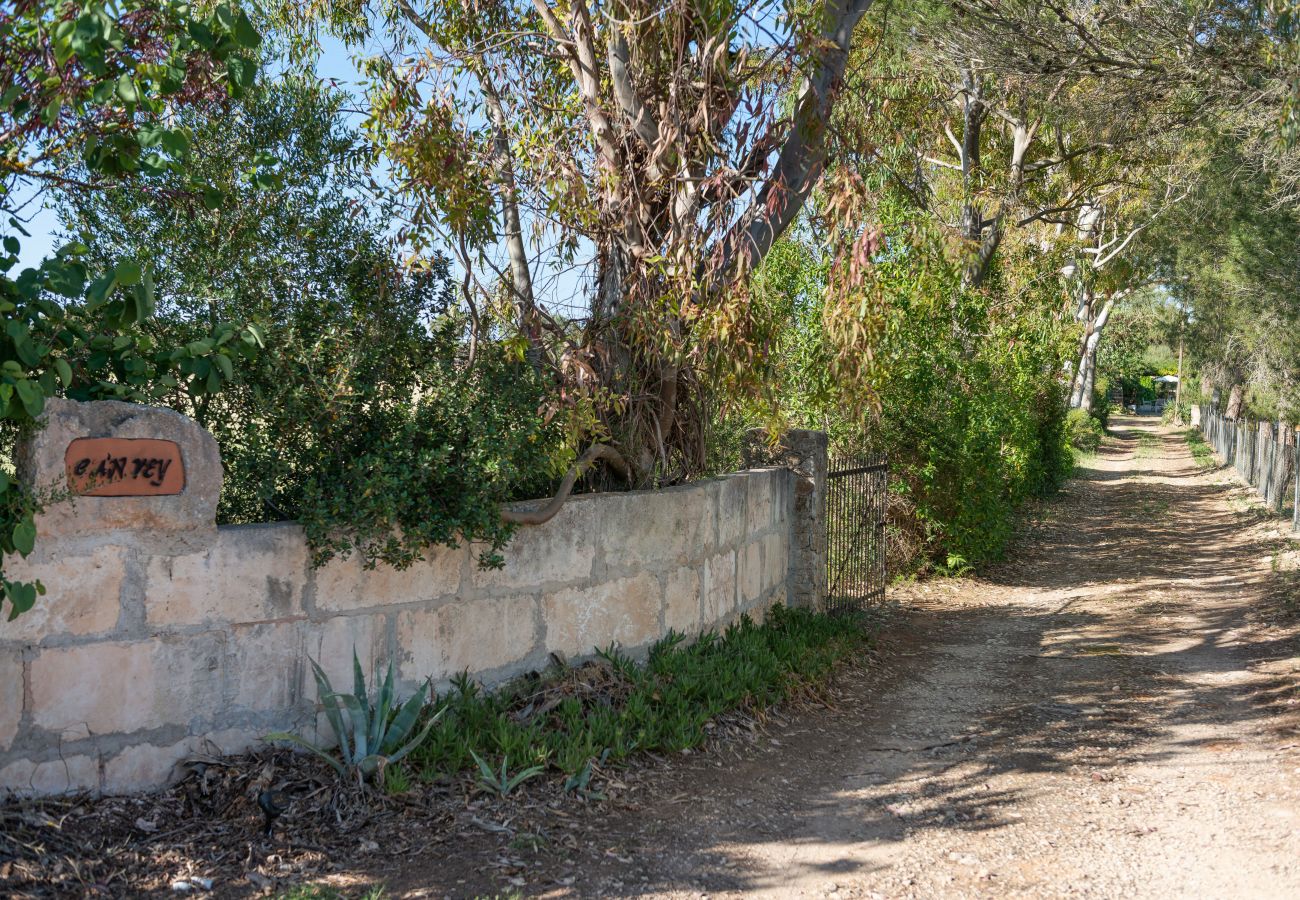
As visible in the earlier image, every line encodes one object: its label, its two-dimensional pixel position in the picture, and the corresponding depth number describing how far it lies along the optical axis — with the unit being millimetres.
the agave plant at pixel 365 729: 4781
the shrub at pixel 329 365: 5078
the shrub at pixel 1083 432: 32800
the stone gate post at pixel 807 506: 8930
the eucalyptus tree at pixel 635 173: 6406
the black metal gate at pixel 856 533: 9742
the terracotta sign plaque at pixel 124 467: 4379
